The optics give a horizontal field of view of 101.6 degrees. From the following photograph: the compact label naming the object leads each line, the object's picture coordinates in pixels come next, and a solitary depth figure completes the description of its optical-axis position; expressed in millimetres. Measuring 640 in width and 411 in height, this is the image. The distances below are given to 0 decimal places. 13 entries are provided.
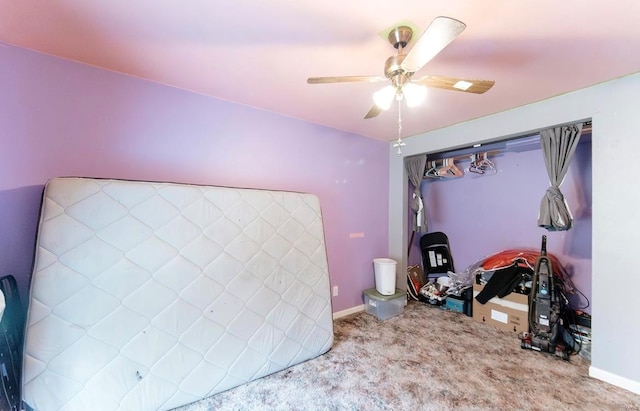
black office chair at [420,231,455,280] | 4062
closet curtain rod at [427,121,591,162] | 3321
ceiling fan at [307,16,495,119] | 1261
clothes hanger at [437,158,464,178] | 3789
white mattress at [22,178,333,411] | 1473
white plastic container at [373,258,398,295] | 3240
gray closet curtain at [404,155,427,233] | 3661
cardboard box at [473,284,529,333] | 2819
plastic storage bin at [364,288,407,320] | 3203
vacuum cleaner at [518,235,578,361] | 2461
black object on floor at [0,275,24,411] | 1401
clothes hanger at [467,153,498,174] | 3596
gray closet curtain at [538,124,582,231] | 2385
